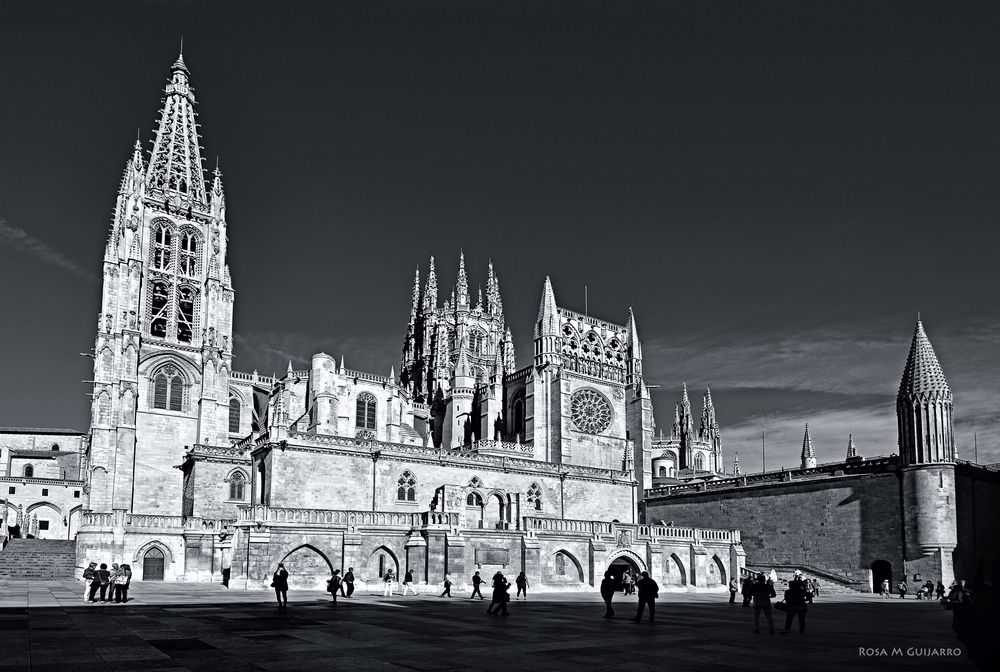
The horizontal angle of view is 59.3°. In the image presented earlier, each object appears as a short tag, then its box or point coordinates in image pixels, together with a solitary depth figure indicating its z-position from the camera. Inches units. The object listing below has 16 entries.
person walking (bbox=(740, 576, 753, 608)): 963.4
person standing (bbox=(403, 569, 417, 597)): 1278.3
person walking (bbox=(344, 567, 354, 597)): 1163.9
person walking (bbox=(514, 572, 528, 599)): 1253.7
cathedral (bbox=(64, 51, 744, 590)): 1523.1
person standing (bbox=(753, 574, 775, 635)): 744.3
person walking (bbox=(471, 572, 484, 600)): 1208.8
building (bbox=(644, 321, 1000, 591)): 1644.9
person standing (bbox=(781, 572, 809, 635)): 746.2
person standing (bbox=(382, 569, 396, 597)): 1248.8
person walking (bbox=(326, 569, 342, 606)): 1057.6
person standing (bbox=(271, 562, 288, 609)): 920.3
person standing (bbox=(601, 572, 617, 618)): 918.4
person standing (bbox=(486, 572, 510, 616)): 900.0
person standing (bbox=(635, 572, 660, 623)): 836.0
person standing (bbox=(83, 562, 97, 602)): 1014.8
